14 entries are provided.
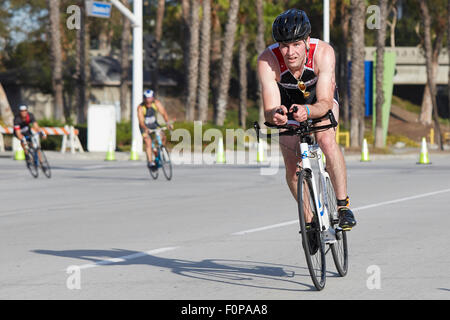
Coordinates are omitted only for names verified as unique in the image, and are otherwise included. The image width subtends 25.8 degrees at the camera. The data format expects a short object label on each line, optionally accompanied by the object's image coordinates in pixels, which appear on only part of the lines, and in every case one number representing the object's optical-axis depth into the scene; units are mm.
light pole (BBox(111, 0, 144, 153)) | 31859
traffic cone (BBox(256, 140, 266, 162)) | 29641
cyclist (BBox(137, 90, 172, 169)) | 20734
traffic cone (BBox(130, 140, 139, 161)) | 30922
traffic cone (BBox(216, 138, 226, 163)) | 29523
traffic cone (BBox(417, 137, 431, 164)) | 29938
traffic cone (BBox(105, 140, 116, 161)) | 31109
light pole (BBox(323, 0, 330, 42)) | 36531
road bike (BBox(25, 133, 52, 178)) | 22078
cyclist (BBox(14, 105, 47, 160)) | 22297
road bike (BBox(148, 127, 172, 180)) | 20953
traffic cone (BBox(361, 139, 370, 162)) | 32094
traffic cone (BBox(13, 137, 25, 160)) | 31391
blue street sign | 29453
